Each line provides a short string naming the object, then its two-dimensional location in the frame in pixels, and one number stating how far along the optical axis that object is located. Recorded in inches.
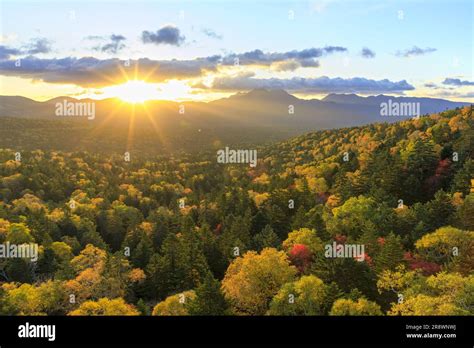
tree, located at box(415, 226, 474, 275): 2349.9
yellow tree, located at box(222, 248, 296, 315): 2262.6
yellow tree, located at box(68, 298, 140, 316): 2193.0
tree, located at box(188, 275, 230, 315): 1957.9
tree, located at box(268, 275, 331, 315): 1932.8
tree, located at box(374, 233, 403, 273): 2203.5
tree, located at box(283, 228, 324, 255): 2790.4
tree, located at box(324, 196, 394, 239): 3011.8
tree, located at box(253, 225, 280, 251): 3157.0
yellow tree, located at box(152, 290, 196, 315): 2239.7
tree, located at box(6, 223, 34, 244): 3617.1
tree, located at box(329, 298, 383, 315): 1782.7
